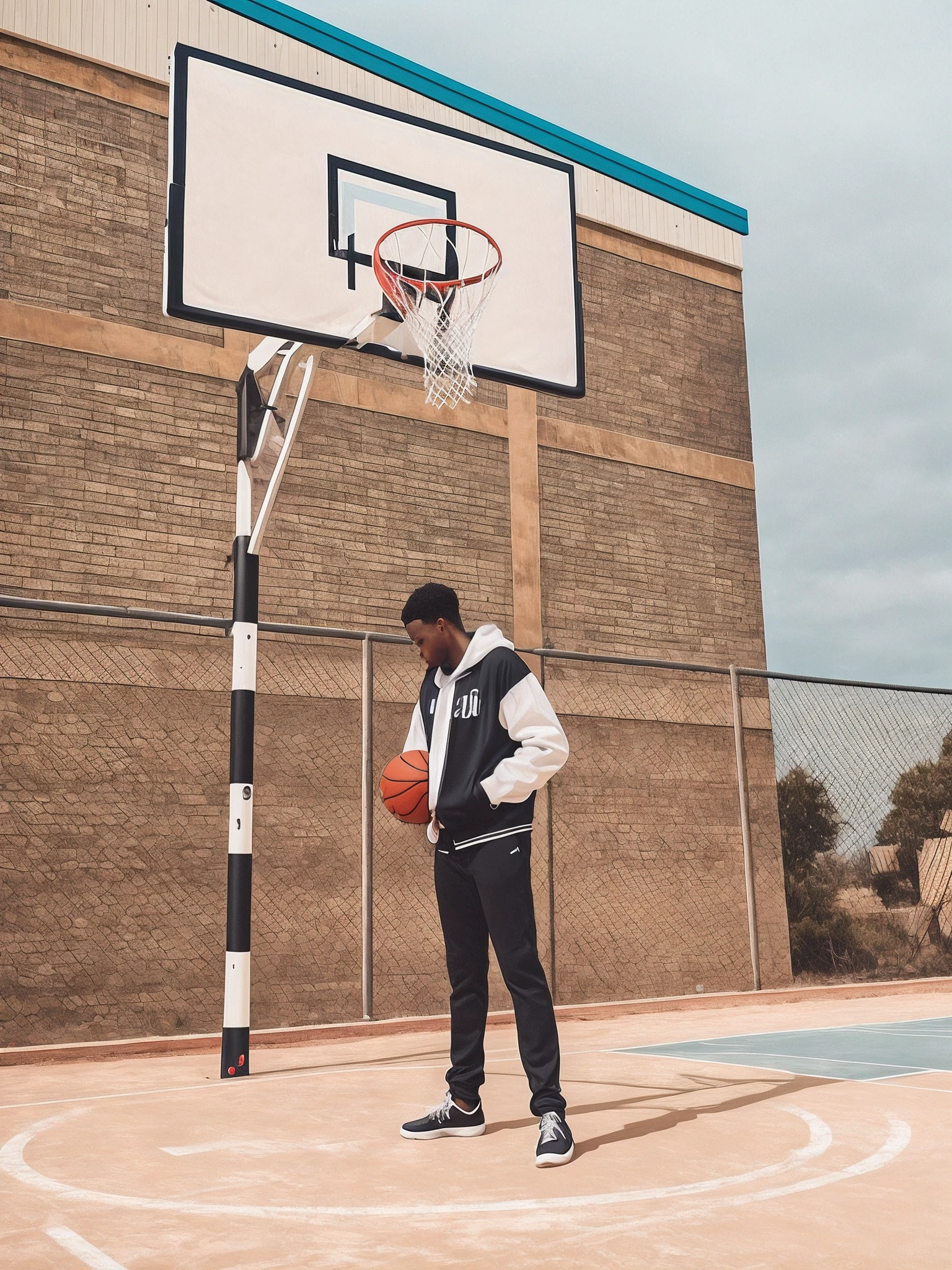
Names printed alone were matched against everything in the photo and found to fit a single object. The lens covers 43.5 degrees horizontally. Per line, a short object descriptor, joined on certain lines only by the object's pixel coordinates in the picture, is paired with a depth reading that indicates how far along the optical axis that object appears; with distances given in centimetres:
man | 415
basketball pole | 643
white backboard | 705
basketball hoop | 736
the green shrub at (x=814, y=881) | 1331
